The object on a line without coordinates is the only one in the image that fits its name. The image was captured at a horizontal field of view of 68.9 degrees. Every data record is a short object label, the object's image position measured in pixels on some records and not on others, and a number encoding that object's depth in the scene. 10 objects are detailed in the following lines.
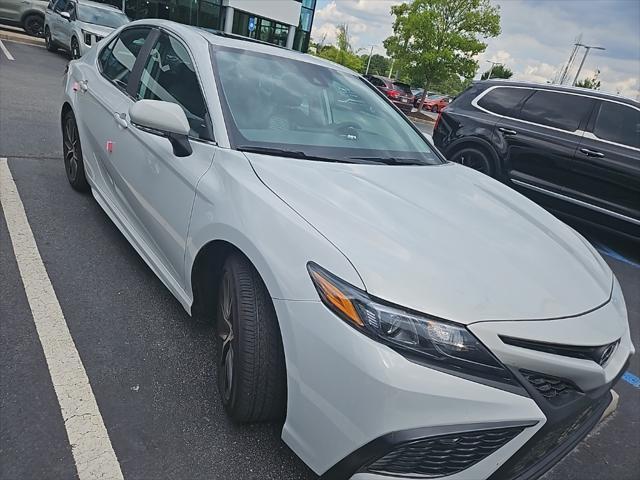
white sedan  1.39
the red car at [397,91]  23.08
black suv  5.04
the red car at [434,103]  32.50
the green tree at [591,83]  55.64
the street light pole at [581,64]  38.37
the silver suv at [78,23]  11.38
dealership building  20.41
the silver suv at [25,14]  14.82
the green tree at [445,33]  22.09
